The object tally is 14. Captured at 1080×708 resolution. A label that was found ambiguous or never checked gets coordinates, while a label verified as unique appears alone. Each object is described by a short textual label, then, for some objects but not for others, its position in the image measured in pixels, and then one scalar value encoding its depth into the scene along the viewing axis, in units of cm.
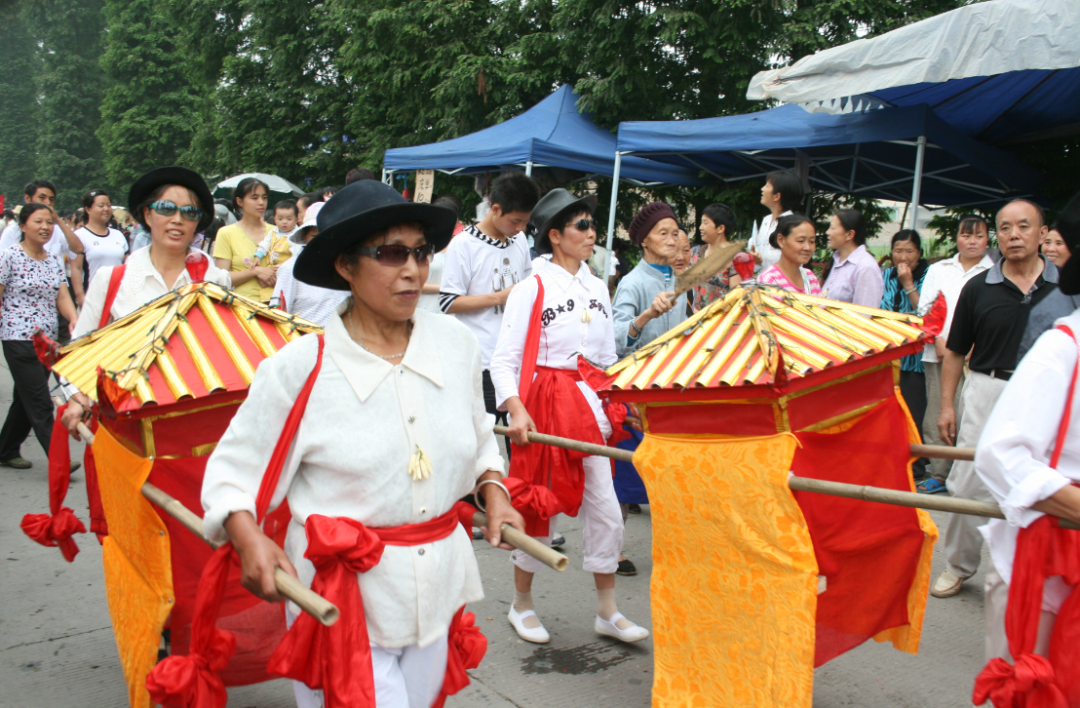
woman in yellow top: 614
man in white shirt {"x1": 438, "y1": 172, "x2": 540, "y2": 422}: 467
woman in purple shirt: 568
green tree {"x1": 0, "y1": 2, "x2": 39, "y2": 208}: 5022
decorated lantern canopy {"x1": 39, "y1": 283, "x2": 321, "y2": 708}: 263
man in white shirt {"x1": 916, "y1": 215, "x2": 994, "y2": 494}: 599
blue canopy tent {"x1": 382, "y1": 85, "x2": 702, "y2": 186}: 1088
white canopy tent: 562
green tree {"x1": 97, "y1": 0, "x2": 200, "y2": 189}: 3459
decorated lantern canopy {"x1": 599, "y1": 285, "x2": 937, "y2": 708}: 251
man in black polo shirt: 408
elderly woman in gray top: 436
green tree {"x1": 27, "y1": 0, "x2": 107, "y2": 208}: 4375
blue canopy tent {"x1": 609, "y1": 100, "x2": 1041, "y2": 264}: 733
